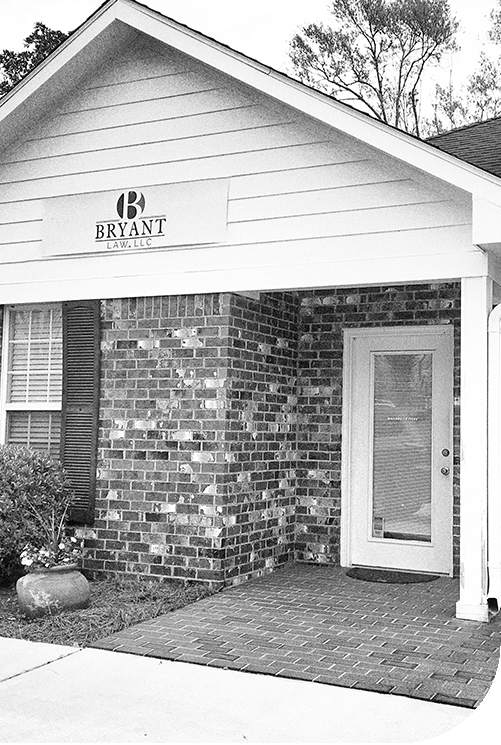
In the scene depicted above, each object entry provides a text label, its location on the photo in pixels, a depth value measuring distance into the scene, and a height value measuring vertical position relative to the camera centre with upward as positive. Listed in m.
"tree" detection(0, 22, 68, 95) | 22.62 +8.84
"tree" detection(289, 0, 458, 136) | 22.17 +8.82
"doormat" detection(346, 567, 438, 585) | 8.23 -1.36
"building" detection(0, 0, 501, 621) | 7.14 +0.92
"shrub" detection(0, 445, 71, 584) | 7.46 -0.65
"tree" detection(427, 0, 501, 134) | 21.75 +7.71
